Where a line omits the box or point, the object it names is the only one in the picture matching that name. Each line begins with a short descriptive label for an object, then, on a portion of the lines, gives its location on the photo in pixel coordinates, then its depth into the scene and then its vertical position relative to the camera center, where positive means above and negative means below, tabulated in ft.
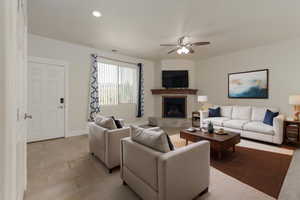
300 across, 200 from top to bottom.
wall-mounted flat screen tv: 19.61 +2.45
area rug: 6.55 -3.71
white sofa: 11.21 -2.16
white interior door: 12.14 -0.29
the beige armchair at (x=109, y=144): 7.59 -2.48
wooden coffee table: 8.87 -2.59
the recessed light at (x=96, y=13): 8.86 +5.09
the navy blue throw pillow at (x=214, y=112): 16.22 -1.55
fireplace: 19.76 -1.25
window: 16.35 +1.65
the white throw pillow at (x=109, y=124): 8.20 -1.48
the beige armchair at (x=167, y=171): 4.52 -2.50
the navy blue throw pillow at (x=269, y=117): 12.12 -1.53
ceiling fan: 11.28 +3.94
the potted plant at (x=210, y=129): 10.42 -2.17
